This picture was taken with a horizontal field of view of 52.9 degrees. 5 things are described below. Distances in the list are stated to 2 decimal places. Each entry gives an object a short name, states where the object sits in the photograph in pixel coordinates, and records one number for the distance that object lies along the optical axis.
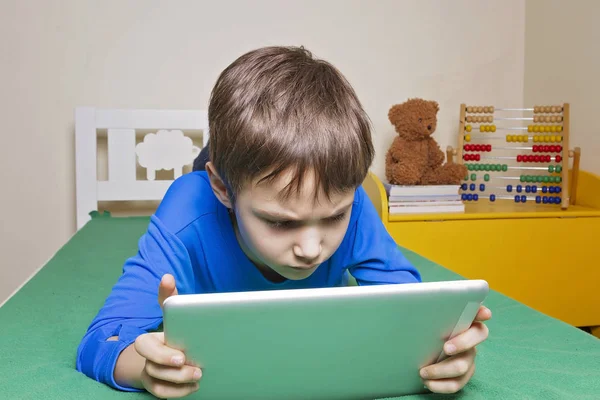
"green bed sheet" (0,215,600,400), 0.72
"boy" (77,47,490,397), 0.67
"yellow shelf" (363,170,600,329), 1.93
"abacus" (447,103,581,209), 2.12
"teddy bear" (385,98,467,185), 2.05
